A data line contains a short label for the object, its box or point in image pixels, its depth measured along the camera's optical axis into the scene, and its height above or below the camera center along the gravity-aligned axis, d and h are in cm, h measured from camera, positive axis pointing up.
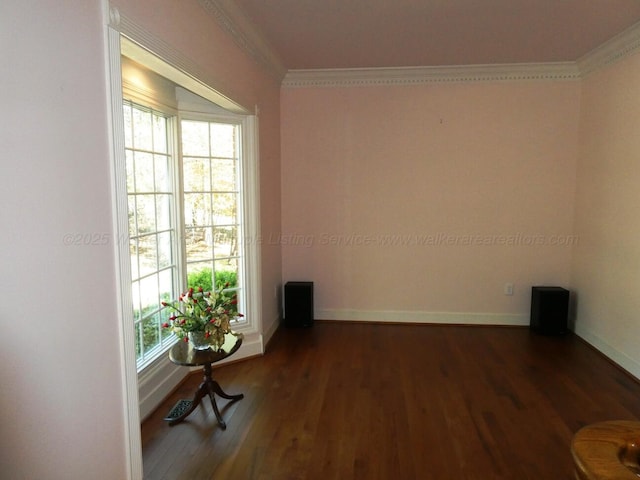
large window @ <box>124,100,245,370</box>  292 -4
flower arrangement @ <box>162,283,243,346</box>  275 -76
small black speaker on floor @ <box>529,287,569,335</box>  448 -112
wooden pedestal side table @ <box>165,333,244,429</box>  271 -103
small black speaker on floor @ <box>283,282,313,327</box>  476 -114
